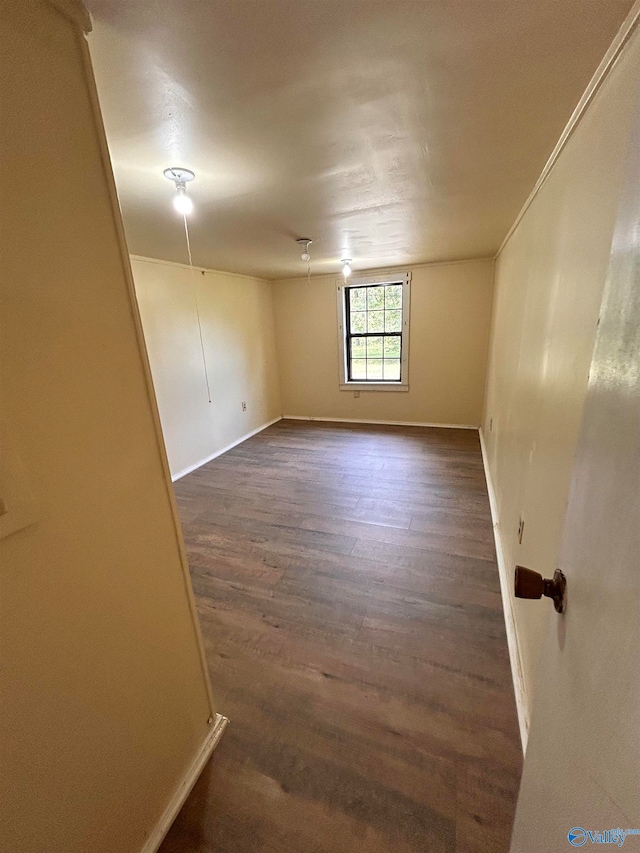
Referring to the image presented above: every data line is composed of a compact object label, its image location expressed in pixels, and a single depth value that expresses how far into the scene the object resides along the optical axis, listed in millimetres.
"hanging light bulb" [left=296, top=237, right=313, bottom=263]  2748
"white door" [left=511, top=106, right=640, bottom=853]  394
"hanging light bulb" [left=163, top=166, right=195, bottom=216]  1450
